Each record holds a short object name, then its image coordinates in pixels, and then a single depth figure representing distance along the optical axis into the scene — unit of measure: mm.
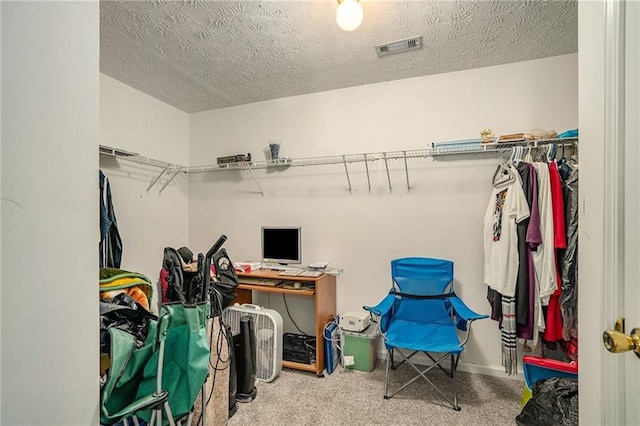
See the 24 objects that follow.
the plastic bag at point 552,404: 1479
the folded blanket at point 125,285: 1538
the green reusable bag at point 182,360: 1194
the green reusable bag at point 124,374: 1043
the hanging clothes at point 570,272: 1943
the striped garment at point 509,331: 2076
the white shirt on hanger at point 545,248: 1971
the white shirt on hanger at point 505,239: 2092
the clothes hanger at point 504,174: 2197
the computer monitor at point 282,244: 2924
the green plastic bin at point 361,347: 2514
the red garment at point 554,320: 1999
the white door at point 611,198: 672
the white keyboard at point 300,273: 2594
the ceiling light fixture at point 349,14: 1542
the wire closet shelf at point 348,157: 2279
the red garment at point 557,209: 1974
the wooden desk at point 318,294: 2486
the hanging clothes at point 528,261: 2033
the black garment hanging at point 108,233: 2324
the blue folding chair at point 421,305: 2248
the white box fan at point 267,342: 2371
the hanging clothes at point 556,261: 1974
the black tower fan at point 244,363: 2156
